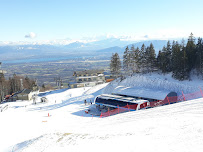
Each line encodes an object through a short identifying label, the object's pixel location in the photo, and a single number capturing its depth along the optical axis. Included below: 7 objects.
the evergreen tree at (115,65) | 49.78
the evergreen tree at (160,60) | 42.19
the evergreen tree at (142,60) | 45.12
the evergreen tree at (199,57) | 35.47
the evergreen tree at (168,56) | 41.56
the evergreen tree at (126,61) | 46.53
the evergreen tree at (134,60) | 46.16
